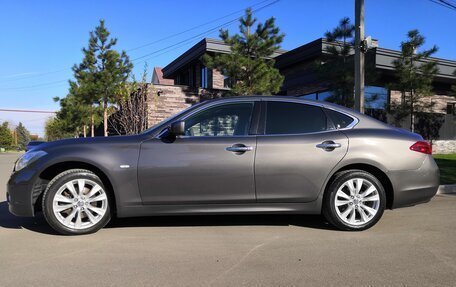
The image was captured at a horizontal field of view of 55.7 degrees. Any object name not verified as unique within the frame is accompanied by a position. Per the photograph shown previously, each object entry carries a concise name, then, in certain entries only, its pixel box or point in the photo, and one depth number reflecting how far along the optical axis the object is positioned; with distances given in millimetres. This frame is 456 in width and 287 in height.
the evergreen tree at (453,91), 19288
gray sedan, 5094
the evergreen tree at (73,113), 25289
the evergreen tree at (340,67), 15375
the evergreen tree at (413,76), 17062
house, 18000
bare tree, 15914
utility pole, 10383
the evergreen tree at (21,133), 93650
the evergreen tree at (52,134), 59338
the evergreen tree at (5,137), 69938
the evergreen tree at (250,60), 16516
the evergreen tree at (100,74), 22922
